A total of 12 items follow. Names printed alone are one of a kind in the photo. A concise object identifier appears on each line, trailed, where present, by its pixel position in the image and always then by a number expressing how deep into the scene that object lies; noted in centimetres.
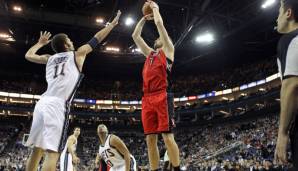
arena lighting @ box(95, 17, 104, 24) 2811
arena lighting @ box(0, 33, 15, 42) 3010
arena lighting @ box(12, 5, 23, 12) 2606
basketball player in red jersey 484
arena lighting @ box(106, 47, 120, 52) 3338
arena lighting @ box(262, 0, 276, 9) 2034
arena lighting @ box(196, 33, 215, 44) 2547
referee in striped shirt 220
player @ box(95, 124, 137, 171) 636
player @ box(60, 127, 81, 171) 856
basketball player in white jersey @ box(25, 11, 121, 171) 406
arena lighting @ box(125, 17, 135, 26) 2447
